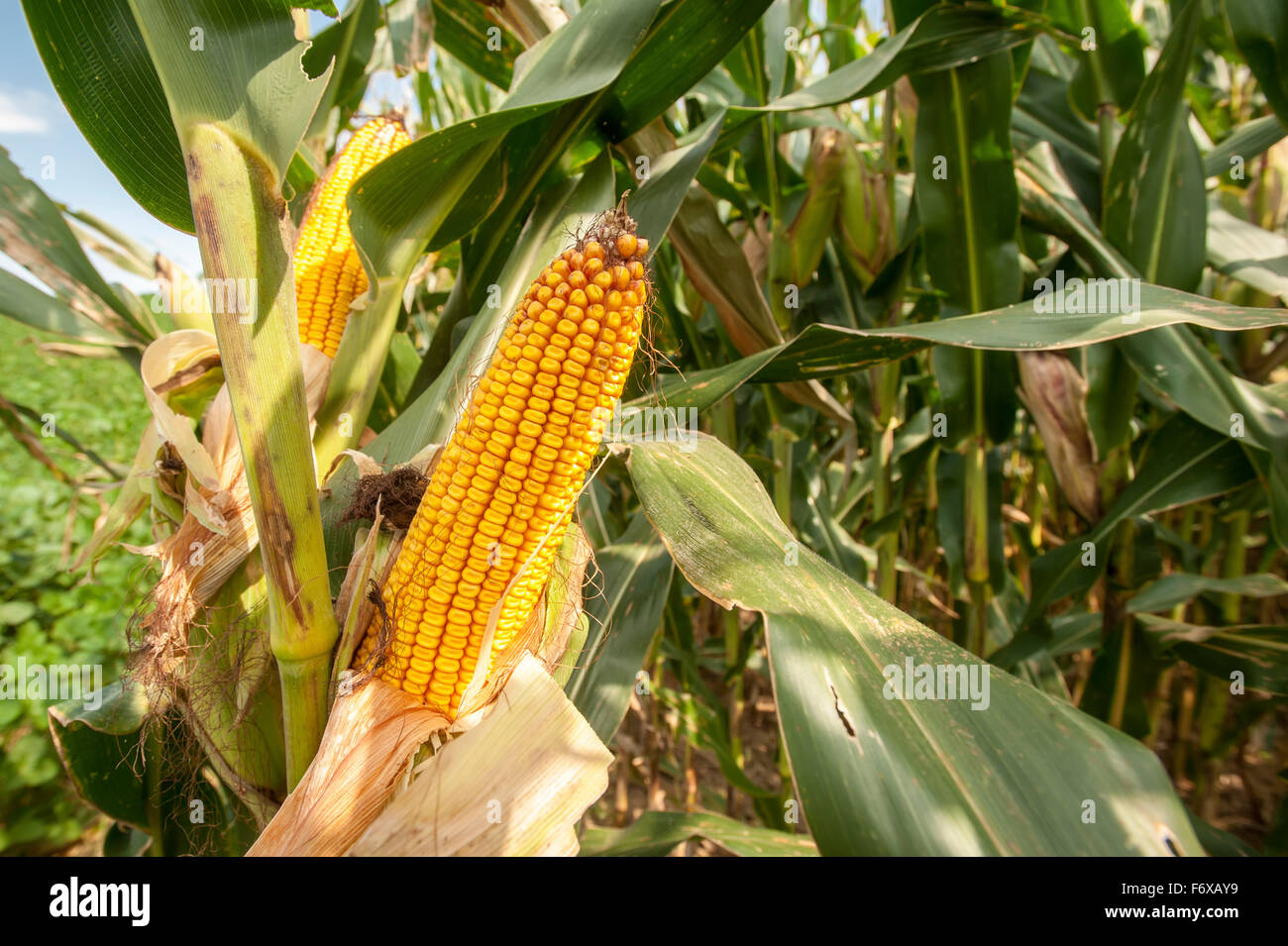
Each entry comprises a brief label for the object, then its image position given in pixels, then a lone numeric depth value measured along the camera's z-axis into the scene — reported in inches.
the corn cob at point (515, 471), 15.5
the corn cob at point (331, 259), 21.6
